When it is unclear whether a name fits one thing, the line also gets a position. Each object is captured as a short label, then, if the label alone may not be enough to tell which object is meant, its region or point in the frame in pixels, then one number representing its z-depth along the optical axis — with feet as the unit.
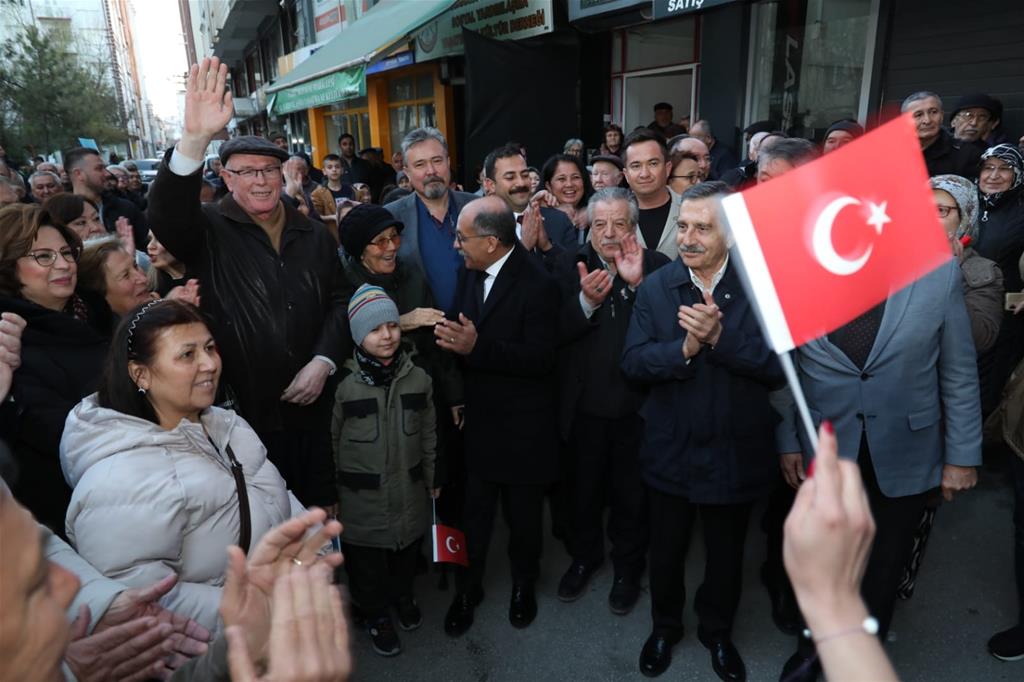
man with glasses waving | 9.00
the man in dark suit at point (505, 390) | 9.31
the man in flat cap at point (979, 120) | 16.06
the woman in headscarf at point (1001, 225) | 12.48
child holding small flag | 8.90
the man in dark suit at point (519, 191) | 13.29
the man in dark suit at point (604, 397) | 9.46
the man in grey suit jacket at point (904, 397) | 6.92
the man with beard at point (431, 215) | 11.52
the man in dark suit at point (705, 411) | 7.68
